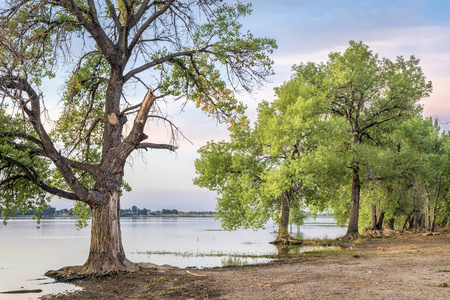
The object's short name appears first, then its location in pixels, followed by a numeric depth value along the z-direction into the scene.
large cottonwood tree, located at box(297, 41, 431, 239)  35.41
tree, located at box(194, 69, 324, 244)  29.03
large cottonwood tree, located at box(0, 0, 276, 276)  15.10
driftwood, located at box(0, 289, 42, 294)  14.10
